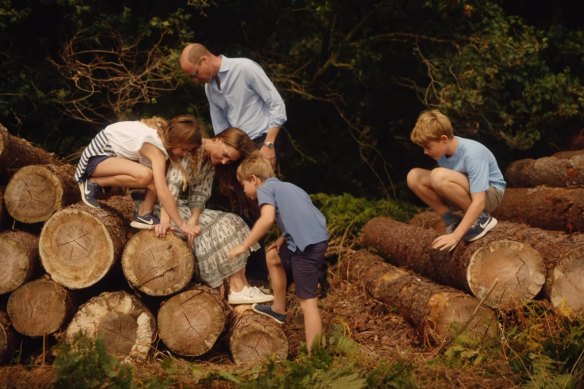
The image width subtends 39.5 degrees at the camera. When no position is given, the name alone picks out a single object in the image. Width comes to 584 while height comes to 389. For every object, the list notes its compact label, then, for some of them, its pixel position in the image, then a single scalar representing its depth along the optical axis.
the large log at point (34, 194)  6.20
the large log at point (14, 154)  6.22
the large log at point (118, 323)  5.91
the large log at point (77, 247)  5.94
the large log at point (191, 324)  5.95
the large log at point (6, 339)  5.96
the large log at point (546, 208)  7.37
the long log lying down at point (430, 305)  5.97
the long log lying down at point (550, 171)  9.33
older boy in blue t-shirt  6.07
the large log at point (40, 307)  5.95
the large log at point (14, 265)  6.02
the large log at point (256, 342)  5.88
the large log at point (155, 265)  5.95
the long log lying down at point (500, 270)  6.03
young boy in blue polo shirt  5.80
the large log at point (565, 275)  5.97
